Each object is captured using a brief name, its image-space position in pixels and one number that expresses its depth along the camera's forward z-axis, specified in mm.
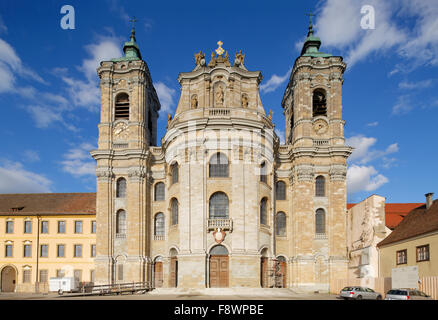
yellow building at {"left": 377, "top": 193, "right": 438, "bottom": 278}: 30328
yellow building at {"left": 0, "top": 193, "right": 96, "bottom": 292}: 49844
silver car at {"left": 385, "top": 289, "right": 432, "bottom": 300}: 23884
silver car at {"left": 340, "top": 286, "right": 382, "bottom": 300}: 29838
